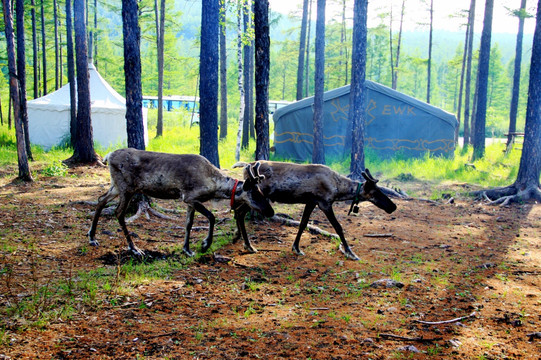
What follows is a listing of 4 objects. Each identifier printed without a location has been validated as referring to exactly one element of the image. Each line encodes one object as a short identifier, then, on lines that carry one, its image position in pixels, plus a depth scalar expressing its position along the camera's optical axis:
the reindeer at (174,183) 7.54
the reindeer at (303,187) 8.13
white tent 21.36
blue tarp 22.39
